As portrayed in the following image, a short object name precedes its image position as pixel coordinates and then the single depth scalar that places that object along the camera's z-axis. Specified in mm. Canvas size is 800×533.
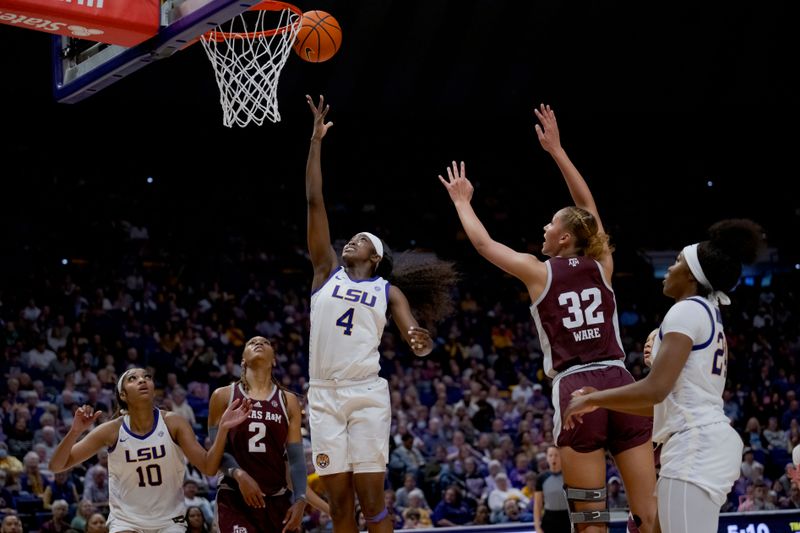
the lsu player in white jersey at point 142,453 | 6609
